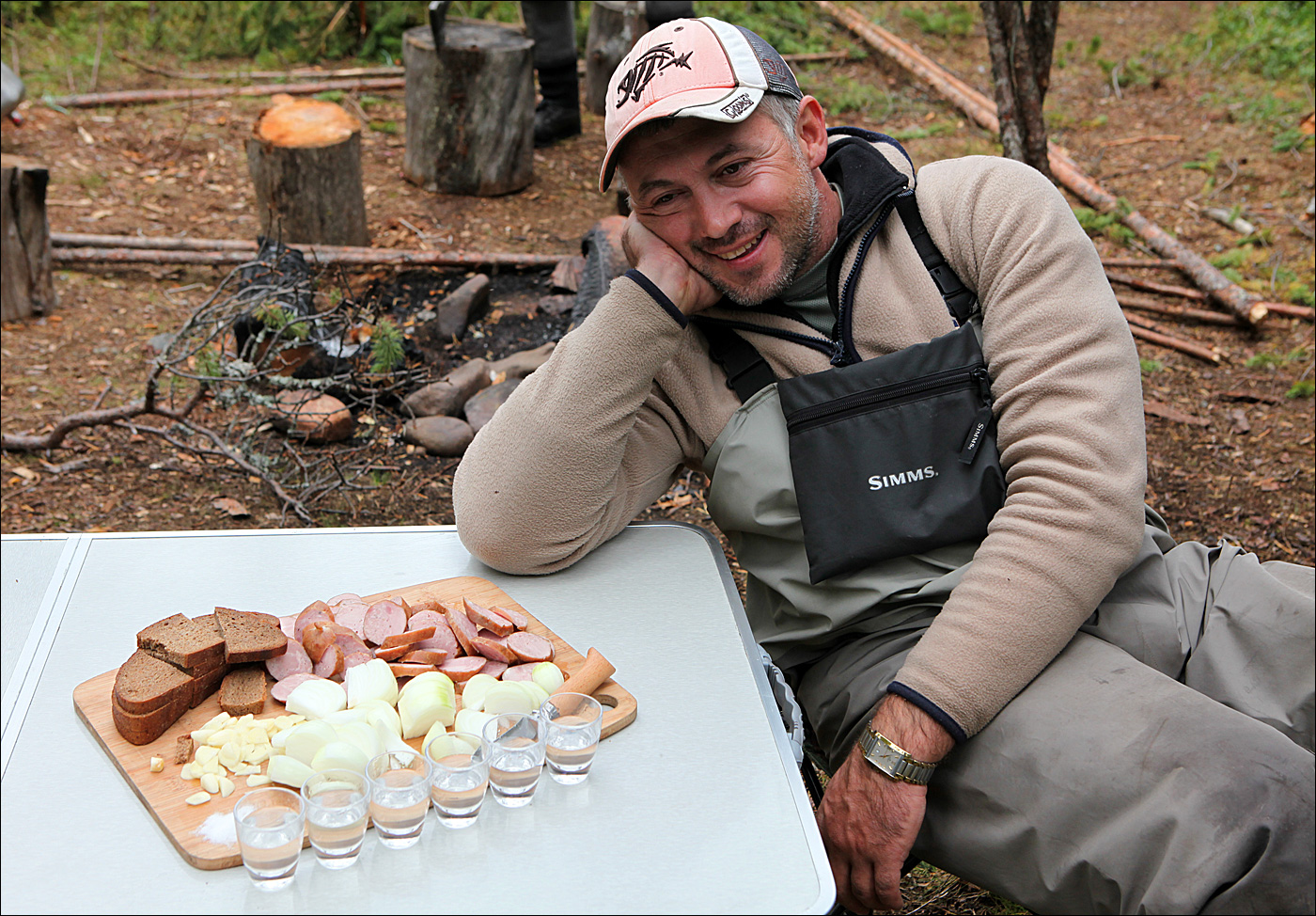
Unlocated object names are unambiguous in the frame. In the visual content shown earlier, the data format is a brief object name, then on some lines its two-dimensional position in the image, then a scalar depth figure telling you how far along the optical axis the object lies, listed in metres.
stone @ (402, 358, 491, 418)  4.45
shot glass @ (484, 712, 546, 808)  1.48
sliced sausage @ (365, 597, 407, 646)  1.78
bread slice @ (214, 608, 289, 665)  1.67
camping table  1.34
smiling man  1.72
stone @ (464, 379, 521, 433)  4.34
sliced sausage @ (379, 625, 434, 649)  1.74
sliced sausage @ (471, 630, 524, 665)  1.75
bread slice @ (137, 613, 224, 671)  1.63
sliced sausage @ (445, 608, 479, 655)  1.78
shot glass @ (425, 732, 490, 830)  1.43
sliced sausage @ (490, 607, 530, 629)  1.86
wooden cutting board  1.38
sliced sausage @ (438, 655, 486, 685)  1.71
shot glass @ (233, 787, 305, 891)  1.32
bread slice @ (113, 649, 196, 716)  1.54
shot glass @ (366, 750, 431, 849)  1.40
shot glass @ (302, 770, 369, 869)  1.36
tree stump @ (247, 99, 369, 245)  5.45
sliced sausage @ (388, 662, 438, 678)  1.71
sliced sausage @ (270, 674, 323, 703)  1.64
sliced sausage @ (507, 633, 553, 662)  1.76
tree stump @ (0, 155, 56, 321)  5.02
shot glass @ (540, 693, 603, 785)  1.52
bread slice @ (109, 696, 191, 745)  1.54
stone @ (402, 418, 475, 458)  4.30
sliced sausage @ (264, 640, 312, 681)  1.69
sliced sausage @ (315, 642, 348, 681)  1.70
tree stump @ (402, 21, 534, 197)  6.14
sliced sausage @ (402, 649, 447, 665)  1.72
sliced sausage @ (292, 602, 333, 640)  1.79
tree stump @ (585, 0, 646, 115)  6.70
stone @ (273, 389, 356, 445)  4.22
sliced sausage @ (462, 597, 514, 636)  1.80
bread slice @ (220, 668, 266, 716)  1.62
